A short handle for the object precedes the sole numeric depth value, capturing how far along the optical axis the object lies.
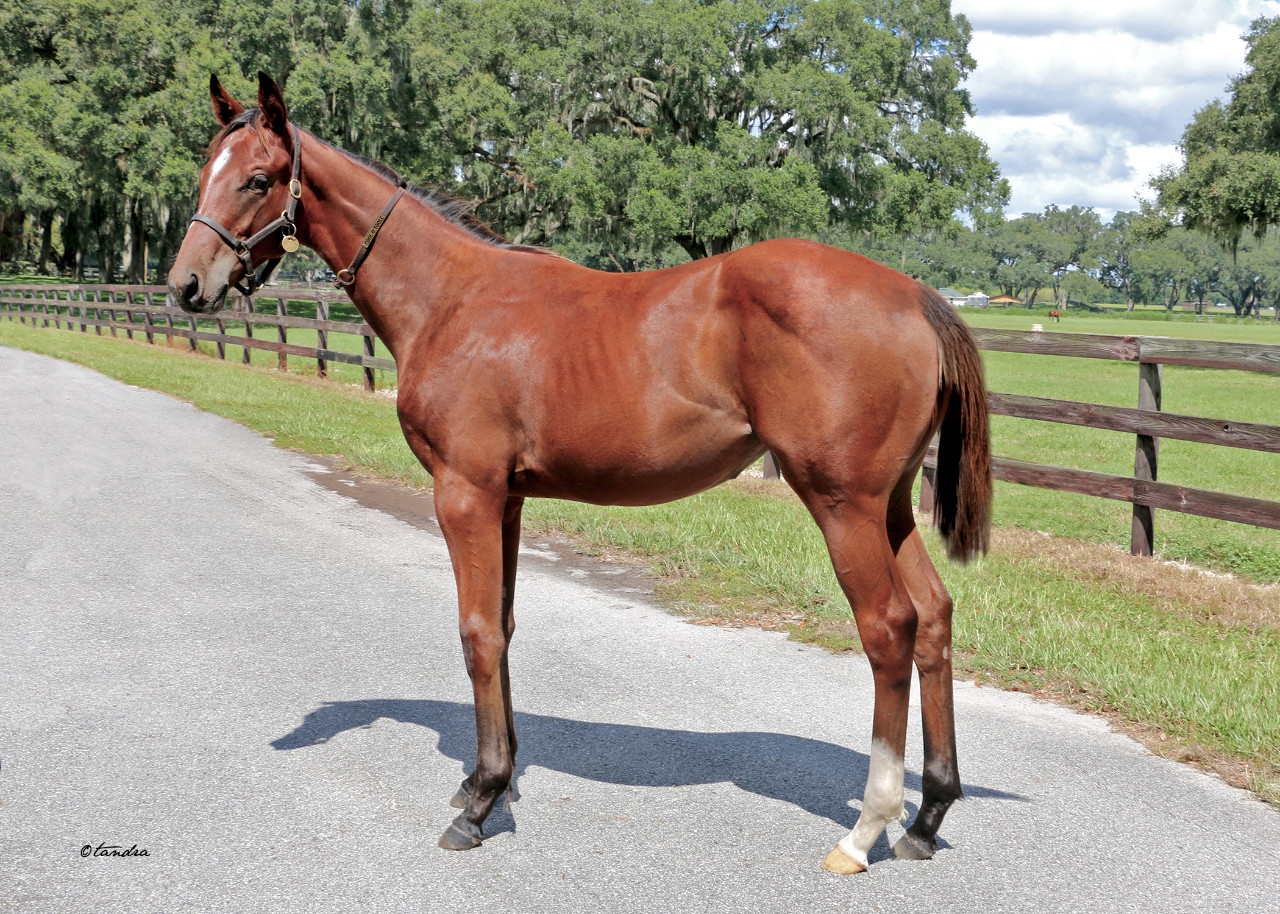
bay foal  3.06
